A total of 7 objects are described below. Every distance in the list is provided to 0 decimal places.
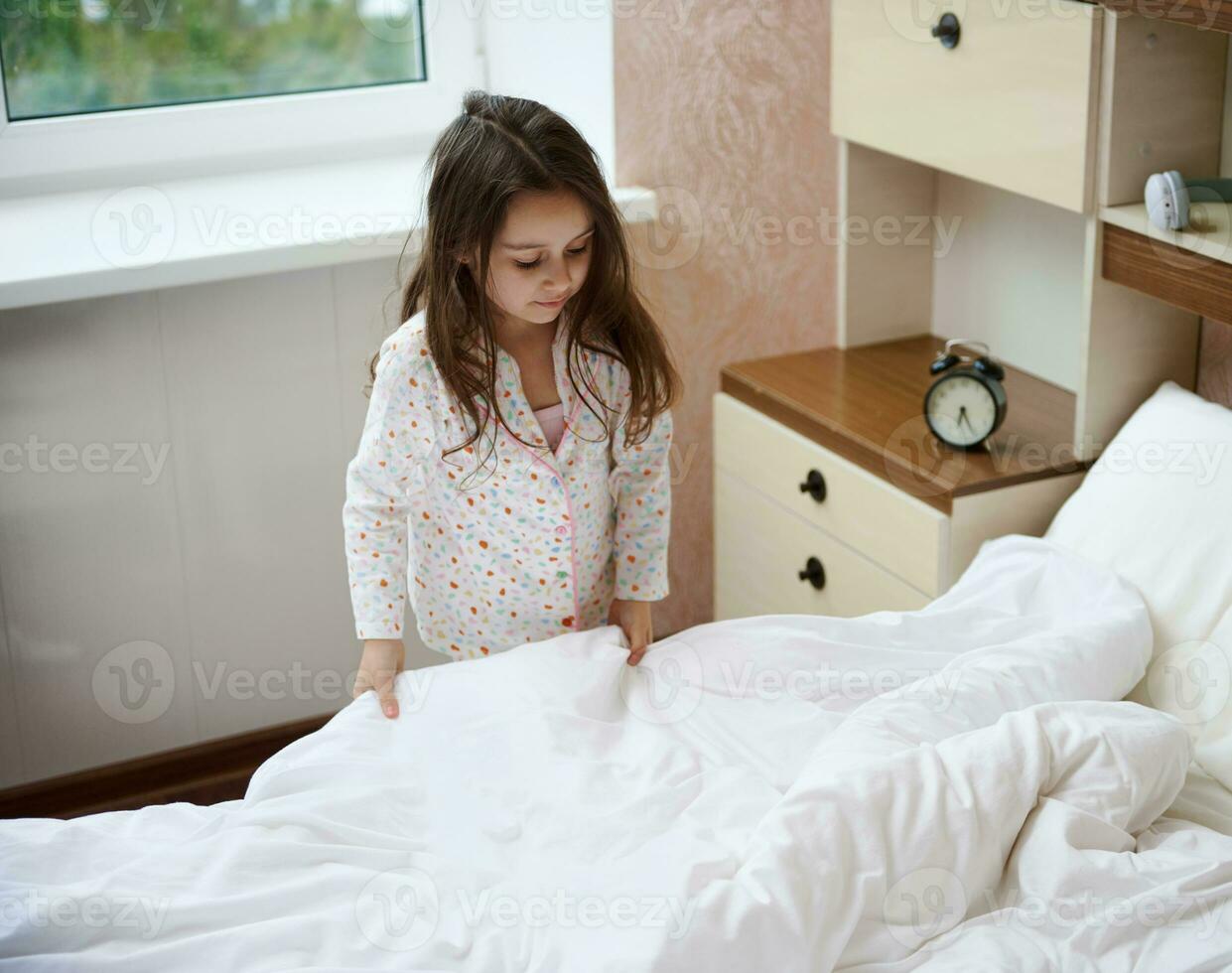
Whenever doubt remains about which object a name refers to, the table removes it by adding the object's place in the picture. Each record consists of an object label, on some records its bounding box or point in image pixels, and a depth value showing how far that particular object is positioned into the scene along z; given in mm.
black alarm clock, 1842
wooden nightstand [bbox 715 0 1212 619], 1649
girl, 1468
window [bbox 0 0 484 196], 2197
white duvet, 1120
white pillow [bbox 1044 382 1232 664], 1548
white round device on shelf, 1547
